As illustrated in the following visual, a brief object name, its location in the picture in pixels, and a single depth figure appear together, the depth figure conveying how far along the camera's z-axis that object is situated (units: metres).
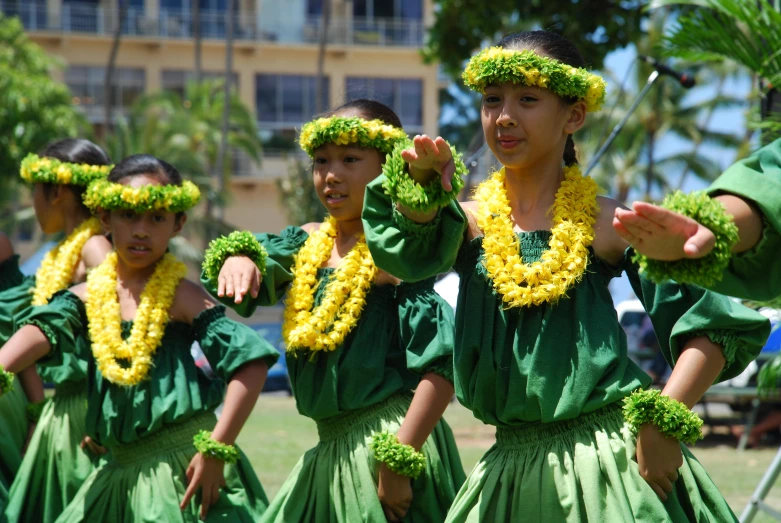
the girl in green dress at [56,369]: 5.34
